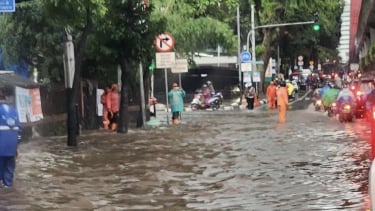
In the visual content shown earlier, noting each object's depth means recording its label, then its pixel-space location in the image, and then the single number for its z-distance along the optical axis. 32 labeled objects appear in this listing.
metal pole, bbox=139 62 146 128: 25.53
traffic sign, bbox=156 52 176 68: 25.34
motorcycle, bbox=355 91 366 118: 27.88
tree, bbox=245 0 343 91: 52.62
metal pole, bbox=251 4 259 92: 50.81
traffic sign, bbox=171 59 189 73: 28.47
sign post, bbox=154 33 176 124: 25.03
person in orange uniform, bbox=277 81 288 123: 27.80
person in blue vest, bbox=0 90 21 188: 11.32
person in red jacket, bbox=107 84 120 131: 24.52
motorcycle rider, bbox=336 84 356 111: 26.58
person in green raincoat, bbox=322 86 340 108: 30.73
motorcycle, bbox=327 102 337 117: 28.50
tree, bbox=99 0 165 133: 21.84
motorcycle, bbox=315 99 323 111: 36.44
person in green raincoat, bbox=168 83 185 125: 28.20
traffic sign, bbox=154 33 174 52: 24.94
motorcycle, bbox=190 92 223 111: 45.31
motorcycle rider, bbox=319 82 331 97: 34.11
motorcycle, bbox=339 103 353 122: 26.47
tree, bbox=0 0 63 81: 26.28
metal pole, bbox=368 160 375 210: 5.86
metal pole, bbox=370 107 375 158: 7.81
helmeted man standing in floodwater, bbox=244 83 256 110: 42.31
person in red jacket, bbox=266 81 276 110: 41.47
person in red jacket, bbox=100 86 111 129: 24.84
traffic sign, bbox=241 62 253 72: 45.03
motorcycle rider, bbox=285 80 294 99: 52.27
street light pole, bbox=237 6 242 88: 52.21
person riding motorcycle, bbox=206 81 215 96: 46.84
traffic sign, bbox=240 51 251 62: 44.91
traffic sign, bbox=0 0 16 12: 12.64
